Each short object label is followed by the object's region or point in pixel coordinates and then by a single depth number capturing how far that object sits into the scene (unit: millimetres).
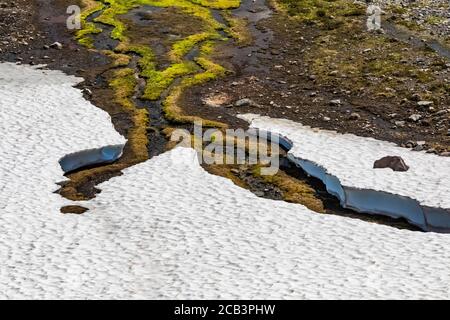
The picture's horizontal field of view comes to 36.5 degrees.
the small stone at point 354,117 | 40594
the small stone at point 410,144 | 36312
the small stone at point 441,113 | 39875
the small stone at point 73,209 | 29859
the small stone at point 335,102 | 42906
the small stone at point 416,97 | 42094
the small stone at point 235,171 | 34494
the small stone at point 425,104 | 41156
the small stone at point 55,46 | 55312
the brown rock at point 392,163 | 32844
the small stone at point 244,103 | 43219
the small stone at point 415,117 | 39659
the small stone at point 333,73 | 47562
